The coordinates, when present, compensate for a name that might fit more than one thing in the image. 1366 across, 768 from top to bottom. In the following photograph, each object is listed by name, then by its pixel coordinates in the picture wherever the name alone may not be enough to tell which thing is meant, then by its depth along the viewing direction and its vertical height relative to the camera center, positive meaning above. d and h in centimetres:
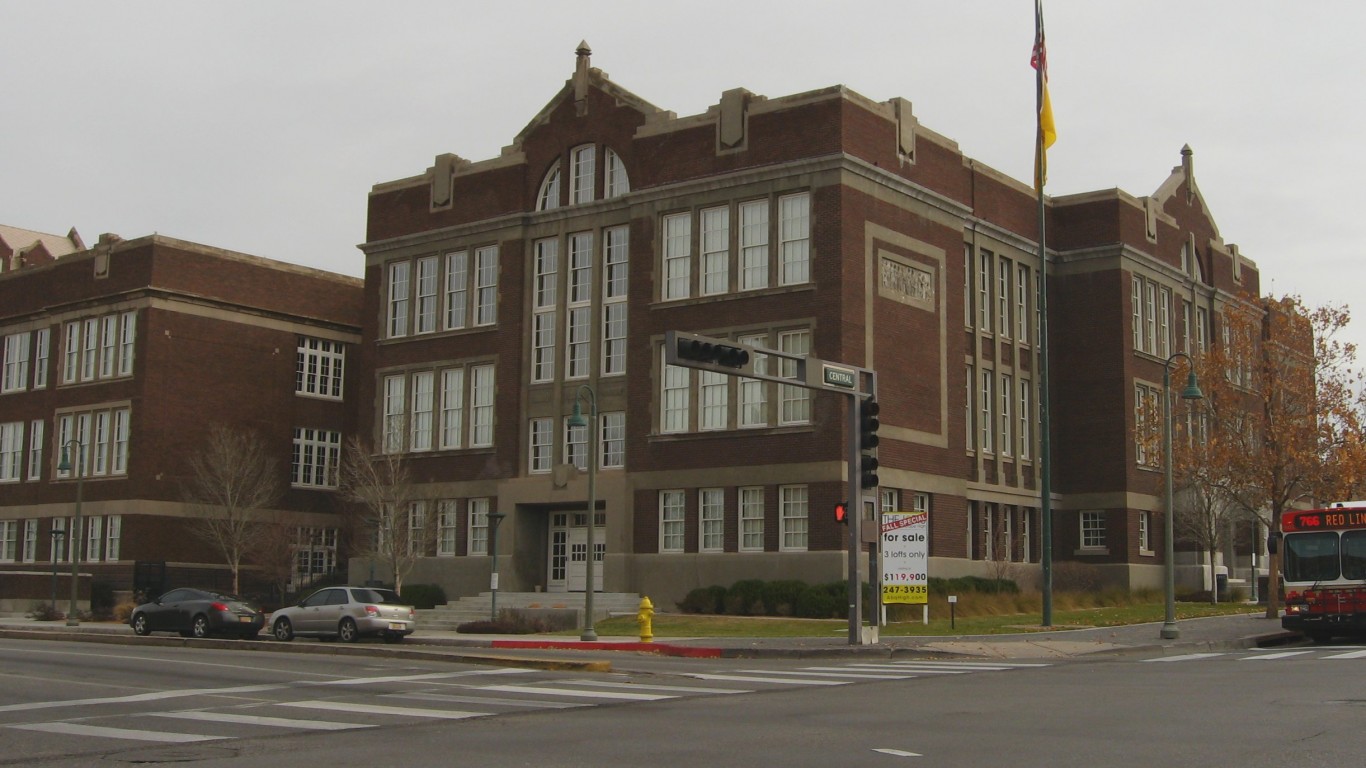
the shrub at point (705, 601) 4174 -132
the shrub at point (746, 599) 4062 -121
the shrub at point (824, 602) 3912 -122
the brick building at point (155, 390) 5459 +627
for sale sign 3256 +8
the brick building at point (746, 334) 4250 +728
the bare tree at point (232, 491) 5322 +214
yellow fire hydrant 3278 -146
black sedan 3625 -169
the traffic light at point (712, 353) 2625 +372
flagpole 3688 +469
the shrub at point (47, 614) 5056 -236
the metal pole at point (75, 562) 4569 -50
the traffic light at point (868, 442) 2972 +236
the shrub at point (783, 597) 3997 -112
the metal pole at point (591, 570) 3416 -39
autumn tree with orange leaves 4356 +441
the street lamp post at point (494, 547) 3969 +15
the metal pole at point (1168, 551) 3183 +23
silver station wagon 3484 -159
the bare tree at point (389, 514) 4834 +129
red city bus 3105 -19
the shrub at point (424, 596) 4856 -148
